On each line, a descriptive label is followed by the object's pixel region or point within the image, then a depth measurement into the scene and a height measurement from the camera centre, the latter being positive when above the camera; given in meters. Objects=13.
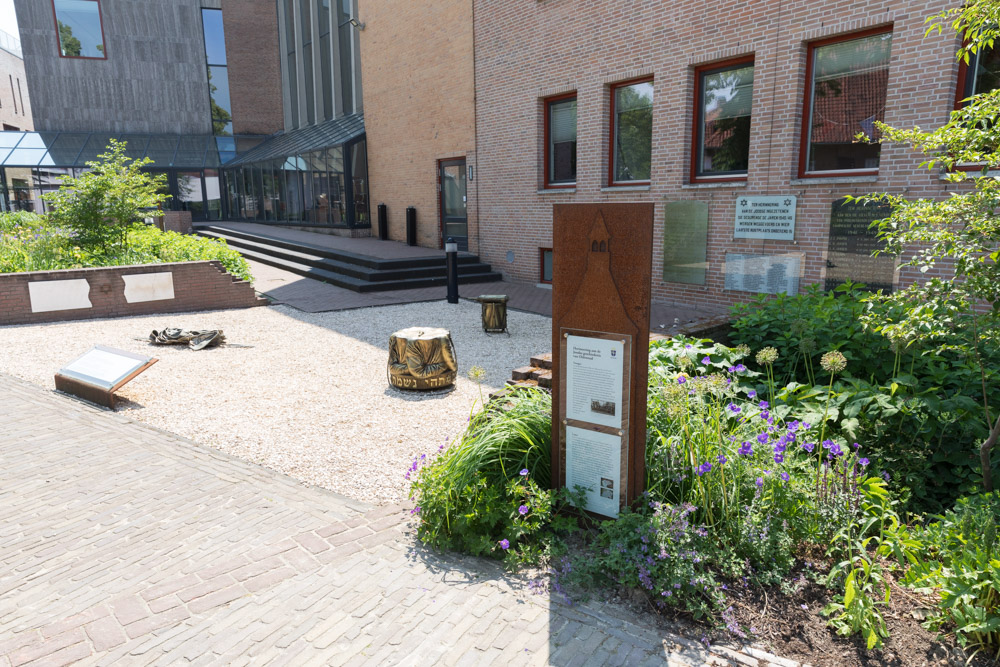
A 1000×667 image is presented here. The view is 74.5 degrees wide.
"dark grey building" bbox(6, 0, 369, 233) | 27.91 +5.60
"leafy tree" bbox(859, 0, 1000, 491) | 3.25 -0.14
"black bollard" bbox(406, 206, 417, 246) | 19.30 -0.53
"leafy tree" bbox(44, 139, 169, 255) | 12.26 +0.10
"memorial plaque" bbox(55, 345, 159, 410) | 6.48 -1.63
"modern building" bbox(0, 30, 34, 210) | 40.19 +7.47
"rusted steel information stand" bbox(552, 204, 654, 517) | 3.47 -0.74
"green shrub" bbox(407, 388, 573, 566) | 3.62 -1.62
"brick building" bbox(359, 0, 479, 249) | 16.55 +2.60
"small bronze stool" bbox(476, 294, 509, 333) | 9.95 -1.58
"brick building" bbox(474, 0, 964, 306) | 8.97 +1.41
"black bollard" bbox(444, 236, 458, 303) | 12.41 -1.16
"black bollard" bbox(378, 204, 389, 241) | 20.98 -0.48
